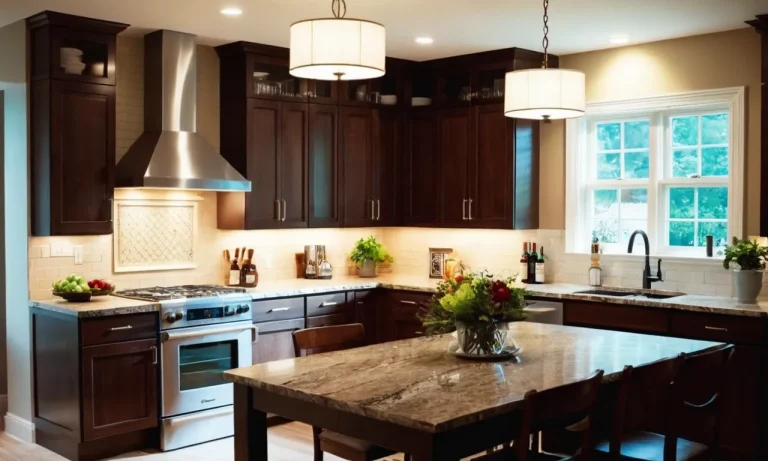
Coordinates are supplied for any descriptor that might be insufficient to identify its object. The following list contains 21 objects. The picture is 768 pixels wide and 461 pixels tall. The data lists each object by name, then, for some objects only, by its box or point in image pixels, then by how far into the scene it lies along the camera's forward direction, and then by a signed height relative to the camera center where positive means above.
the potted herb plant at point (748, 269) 5.06 -0.33
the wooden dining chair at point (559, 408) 2.61 -0.63
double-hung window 5.73 +0.30
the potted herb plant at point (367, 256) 6.98 -0.35
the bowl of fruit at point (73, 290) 5.14 -0.47
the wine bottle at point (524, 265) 6.43 -0.40
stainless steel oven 5.27 -1.06
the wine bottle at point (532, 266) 6.38 -0.40
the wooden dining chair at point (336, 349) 3.39 -0.65
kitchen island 2.57 -0.60
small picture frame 7.02 -0.40
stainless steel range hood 5.56 +0.58
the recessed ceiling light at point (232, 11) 5.08 +1.24
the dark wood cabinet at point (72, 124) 5.25 +0.57
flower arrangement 3.27 -0.39
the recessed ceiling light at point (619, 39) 5.76 +1.22
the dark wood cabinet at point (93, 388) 4.97 -1.06
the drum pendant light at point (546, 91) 3.55 +0.53
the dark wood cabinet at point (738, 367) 4.80 -0.88
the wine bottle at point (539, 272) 6.34 -0.44
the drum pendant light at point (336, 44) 3.10 +0.64
